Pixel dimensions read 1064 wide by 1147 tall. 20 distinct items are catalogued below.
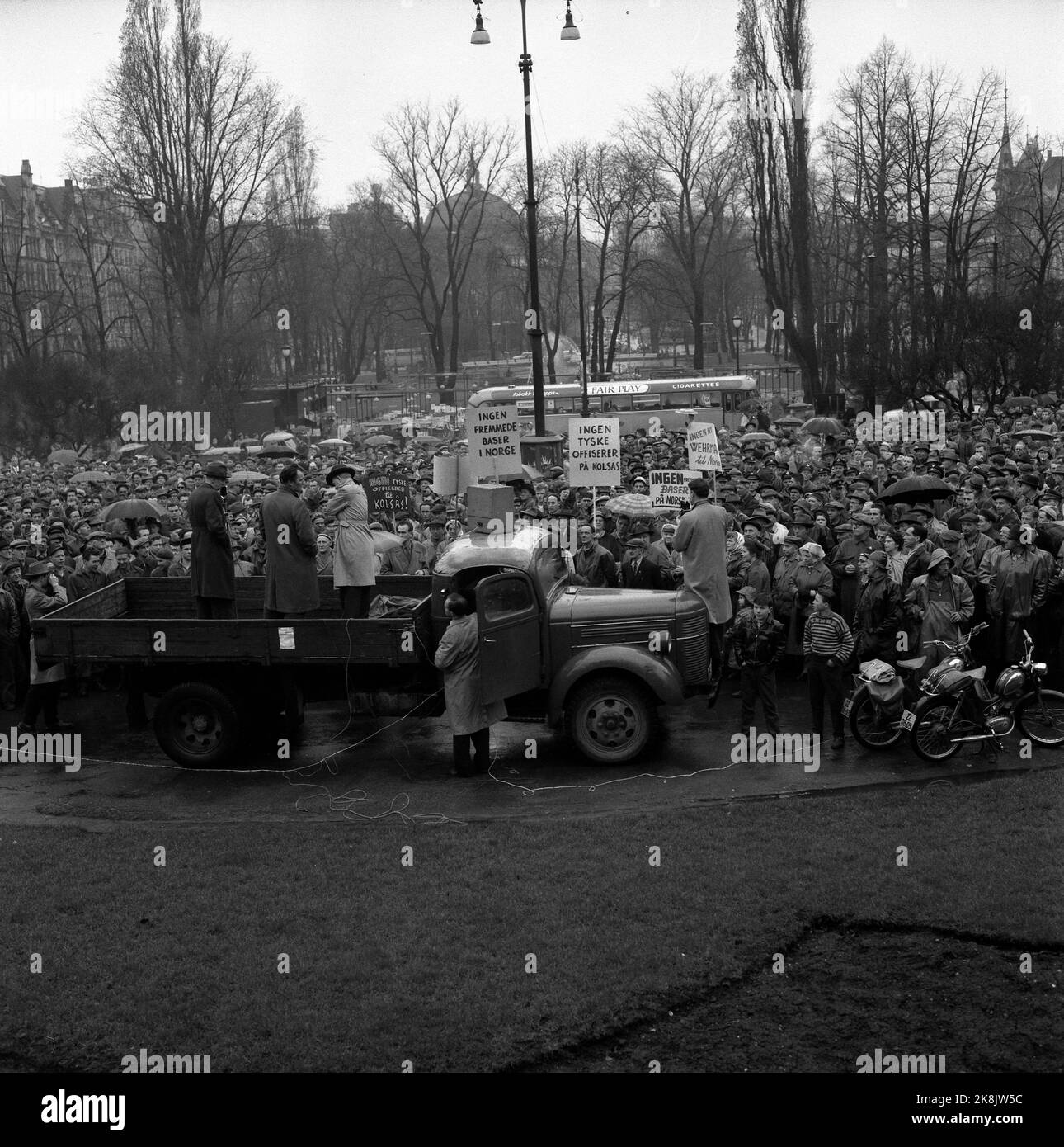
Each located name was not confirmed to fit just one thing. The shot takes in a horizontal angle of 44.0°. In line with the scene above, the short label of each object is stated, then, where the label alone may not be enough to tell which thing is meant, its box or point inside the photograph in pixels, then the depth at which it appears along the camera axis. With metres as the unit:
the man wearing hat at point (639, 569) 14.11
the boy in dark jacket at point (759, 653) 11.27
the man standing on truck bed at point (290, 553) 11.55
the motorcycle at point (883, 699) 10.88
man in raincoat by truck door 10.58
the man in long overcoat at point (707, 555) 12.62
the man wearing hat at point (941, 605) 11.34
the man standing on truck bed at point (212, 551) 11.94
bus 47.56
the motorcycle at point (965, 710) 10.46
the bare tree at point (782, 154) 39.53
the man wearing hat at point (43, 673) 12.09
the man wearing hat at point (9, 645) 13.76
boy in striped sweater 10.95
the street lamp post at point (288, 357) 46.24
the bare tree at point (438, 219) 50.69
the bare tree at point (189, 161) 36.75
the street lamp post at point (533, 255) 19.73
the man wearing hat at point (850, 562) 13.26
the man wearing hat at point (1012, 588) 12.01
